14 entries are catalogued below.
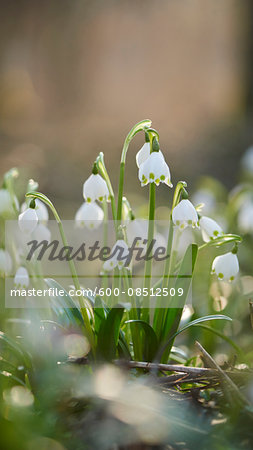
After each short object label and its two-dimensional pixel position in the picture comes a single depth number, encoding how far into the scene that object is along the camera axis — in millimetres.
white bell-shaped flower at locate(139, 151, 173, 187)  1424
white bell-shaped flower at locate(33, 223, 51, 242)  1501
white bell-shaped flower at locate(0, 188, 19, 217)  1496
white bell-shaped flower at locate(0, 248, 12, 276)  1492
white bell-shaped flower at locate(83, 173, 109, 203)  1458
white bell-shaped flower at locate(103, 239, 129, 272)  1434
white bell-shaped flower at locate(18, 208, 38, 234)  1434
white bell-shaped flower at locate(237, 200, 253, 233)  1752
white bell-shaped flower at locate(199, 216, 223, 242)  1471
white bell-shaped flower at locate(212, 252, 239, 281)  1460
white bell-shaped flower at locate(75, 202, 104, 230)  1503
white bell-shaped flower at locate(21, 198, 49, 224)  1491
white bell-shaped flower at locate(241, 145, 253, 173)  2595
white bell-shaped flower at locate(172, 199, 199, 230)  1431
